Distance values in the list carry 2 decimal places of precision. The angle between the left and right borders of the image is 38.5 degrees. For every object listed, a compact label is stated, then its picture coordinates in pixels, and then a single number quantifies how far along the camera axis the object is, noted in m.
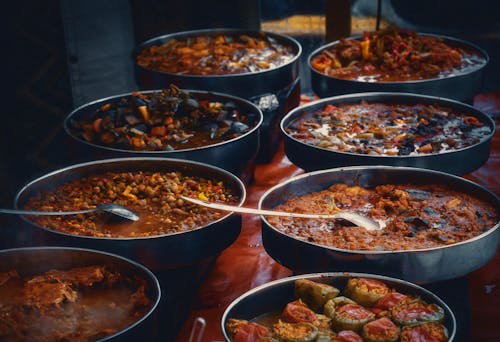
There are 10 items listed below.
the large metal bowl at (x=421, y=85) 3.47
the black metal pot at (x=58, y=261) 1.95
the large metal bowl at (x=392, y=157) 2.66
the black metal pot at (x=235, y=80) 3.43
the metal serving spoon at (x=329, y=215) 2.22
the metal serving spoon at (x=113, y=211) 2.29
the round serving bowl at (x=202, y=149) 2.75
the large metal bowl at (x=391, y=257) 1.96
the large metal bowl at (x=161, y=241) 2.09
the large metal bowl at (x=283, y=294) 1.77
